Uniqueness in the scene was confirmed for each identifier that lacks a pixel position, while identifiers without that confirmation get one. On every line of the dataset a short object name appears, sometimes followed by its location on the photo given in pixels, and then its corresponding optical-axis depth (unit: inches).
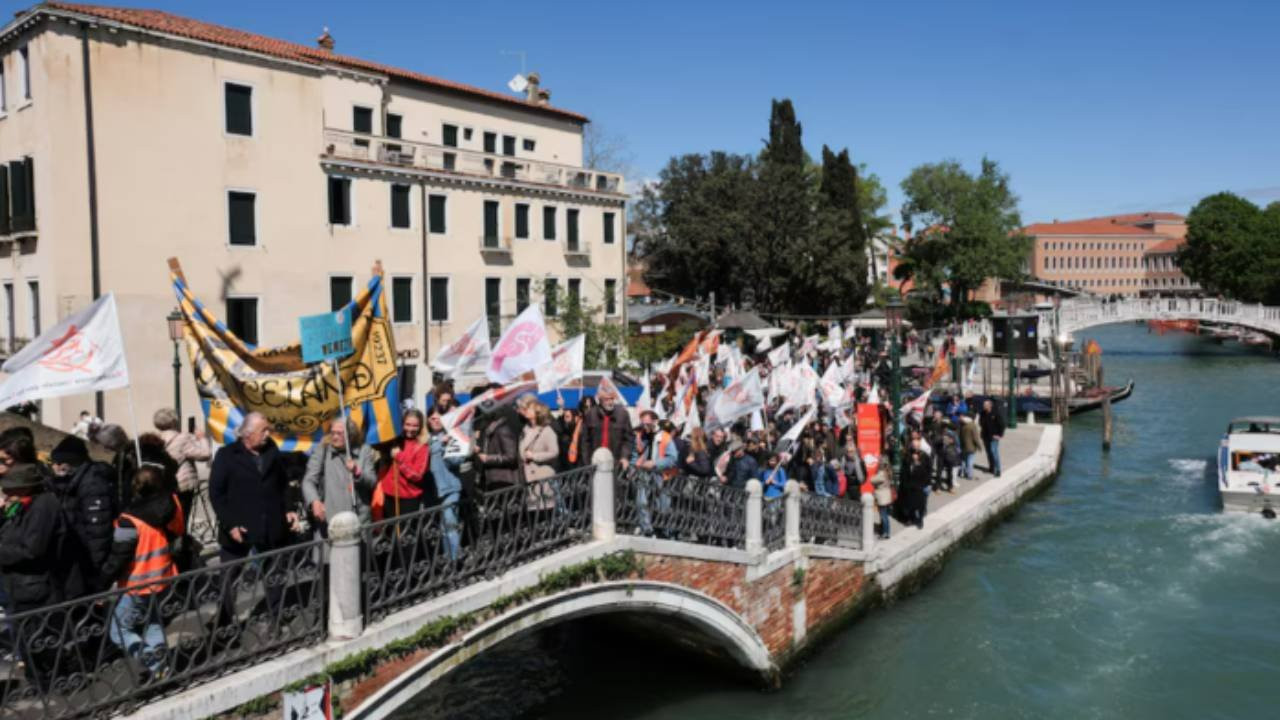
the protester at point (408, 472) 295.4
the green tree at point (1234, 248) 2790.4
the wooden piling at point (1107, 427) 1077.8
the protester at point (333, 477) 282.5
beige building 778.2
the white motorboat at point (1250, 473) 723.4
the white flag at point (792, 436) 520.1
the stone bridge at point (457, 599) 222.7
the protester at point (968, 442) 785.6
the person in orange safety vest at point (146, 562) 220.7
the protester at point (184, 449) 286.4
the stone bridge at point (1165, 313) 2332.7
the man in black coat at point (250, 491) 256.1
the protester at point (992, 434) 797.9
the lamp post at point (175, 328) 579.8
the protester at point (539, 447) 334.6
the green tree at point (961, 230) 2395.4
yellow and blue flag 295.1
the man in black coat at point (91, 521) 232.1
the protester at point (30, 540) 212.7
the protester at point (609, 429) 395.5
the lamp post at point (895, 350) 645.3
